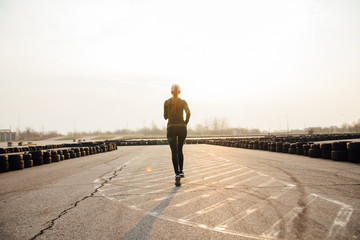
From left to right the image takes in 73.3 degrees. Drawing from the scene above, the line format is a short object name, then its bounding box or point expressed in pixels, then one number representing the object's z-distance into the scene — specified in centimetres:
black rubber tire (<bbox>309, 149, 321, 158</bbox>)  1148
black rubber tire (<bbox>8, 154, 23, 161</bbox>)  973
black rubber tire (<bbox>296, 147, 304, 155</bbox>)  1329
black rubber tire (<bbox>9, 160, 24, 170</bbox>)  964
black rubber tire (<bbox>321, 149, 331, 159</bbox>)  1074
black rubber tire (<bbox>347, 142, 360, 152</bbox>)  900
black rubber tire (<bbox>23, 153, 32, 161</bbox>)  1066
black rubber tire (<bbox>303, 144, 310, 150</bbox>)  1253
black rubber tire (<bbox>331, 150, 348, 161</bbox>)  959
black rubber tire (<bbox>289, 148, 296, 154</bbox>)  1415
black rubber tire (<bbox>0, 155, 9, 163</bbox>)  925
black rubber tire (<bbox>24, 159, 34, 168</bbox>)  1058
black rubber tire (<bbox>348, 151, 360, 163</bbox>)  895
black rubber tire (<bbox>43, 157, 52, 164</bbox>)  1211
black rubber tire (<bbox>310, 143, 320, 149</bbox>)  1161
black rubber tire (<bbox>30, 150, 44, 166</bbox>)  1133
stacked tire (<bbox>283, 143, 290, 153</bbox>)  1529
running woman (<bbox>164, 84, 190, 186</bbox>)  548
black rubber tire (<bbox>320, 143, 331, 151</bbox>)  1087
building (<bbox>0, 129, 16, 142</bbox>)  13926
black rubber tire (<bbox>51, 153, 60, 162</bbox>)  1277
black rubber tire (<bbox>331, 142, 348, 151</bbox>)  975
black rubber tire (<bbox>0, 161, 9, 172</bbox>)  920
